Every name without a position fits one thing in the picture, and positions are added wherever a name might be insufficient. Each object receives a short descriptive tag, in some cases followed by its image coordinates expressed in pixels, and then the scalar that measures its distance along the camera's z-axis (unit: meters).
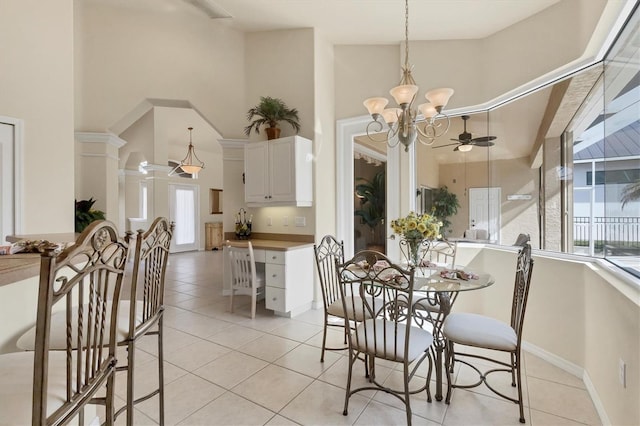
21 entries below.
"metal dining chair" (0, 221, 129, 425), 0.79
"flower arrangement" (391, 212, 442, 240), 2.42
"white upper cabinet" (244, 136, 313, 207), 3.87
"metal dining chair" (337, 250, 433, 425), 1.77
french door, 9.76
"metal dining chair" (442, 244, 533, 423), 1.94
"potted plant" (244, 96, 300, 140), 4.04
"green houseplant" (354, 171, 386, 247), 4.38
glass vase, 2.48
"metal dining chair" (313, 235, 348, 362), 2.56
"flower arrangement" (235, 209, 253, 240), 4.50
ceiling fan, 3.77
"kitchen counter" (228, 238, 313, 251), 3.68
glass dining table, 2.05
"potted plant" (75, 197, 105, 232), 4.04
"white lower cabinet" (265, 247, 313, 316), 3.65
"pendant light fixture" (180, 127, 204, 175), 7.94
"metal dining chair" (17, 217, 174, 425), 1.31
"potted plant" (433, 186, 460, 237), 3.97
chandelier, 2.31
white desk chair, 3.74
